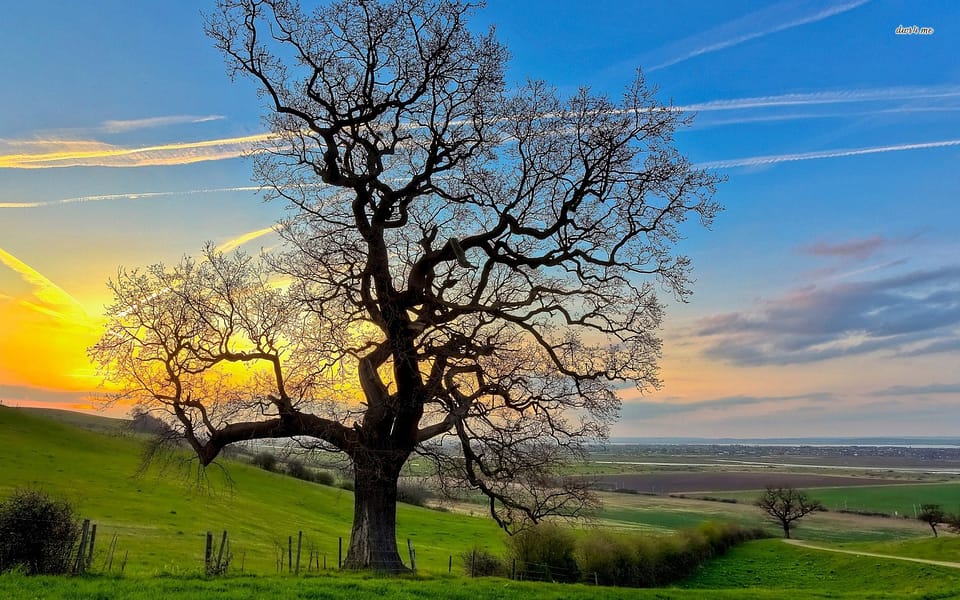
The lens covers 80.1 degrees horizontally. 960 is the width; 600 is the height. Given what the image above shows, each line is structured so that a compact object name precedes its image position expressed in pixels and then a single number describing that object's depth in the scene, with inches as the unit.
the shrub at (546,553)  1118.4
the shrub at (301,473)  2725.6
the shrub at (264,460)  2674.7
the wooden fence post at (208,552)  582.6
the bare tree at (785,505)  2755.9
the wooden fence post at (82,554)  540.7
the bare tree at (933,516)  2443.4
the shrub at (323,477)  2751.0
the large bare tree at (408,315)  598.5
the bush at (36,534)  515.2
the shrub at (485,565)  961.5
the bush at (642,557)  1289.4
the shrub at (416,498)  2426.9
